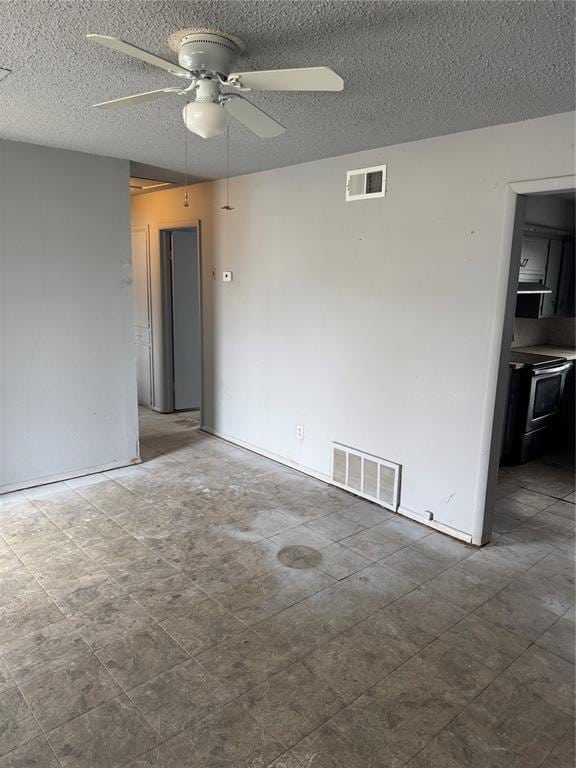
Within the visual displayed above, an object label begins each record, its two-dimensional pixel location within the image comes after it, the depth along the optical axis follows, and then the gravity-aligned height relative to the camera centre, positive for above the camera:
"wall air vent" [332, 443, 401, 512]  3.62 -1.37
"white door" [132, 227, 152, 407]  5.92 -0.38
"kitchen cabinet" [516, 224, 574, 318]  4.39 +0.11
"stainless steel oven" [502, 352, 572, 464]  4.41 -0.99
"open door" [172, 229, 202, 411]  5.78 -0.47
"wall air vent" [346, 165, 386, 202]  3.47 +0.66
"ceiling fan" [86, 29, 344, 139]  1.75 +0.67
